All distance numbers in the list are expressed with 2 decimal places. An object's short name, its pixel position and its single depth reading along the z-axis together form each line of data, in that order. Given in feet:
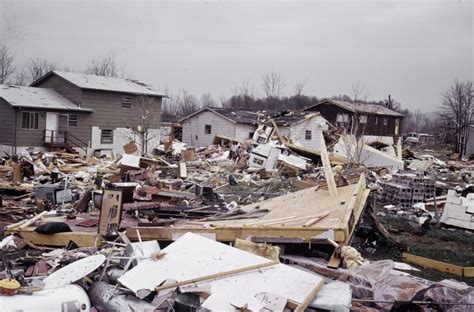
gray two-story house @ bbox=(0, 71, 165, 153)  91.50
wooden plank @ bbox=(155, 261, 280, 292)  16.43
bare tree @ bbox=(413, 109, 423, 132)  386.15
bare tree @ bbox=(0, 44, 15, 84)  163.63
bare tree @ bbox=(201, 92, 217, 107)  273.70
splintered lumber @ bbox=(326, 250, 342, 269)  21.19
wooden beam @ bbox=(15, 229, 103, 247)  24.21
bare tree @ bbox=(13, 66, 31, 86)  189.02
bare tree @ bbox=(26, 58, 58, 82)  195.42
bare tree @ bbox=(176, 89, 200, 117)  217.77
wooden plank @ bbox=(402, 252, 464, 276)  25.23
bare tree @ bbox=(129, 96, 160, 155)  101.55
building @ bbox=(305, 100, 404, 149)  137.69
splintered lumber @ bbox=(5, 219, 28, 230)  26.81
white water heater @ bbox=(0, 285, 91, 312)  13.87
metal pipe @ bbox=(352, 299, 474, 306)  16.64
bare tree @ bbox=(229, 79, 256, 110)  224.12
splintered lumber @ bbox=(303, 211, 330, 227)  23.40
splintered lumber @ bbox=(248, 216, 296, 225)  25.39
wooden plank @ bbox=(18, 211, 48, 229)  27.27
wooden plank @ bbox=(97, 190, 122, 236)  24.32
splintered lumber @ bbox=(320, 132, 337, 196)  30.48
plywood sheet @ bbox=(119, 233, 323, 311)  15.81
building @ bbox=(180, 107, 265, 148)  113.80
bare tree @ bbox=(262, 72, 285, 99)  229.04
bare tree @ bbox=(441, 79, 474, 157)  148.41
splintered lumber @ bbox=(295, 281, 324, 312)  15.31
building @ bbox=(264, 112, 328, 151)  108.99
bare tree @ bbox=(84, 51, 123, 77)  198.39
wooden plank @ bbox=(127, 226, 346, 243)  22.47
